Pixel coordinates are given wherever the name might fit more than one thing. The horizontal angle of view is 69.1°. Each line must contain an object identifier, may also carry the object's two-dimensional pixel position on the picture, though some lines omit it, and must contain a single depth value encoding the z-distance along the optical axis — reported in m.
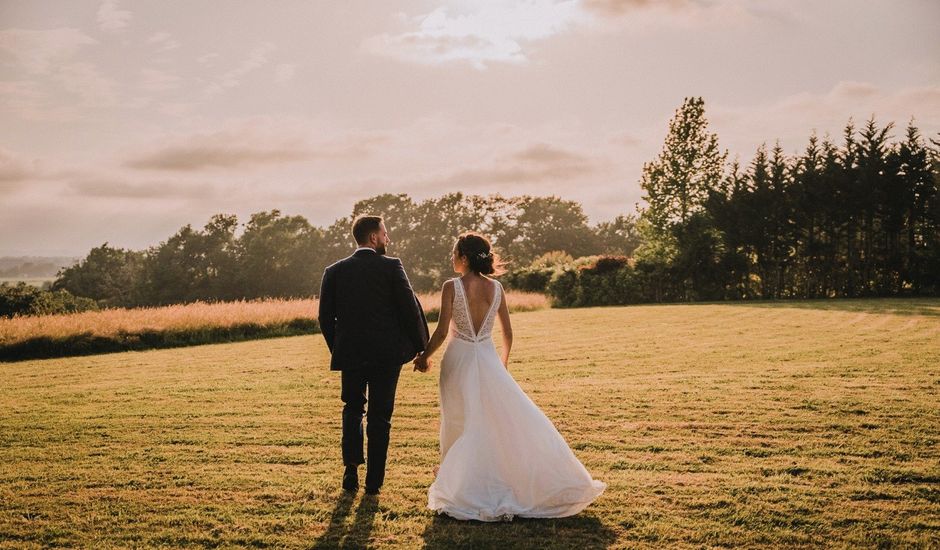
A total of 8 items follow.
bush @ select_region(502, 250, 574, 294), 36.84
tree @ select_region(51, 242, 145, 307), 62.00
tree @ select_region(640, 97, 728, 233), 40.81
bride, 4.94
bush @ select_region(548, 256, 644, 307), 33.59
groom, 5.40
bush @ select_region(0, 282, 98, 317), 27.40
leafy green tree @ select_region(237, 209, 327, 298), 63.31
